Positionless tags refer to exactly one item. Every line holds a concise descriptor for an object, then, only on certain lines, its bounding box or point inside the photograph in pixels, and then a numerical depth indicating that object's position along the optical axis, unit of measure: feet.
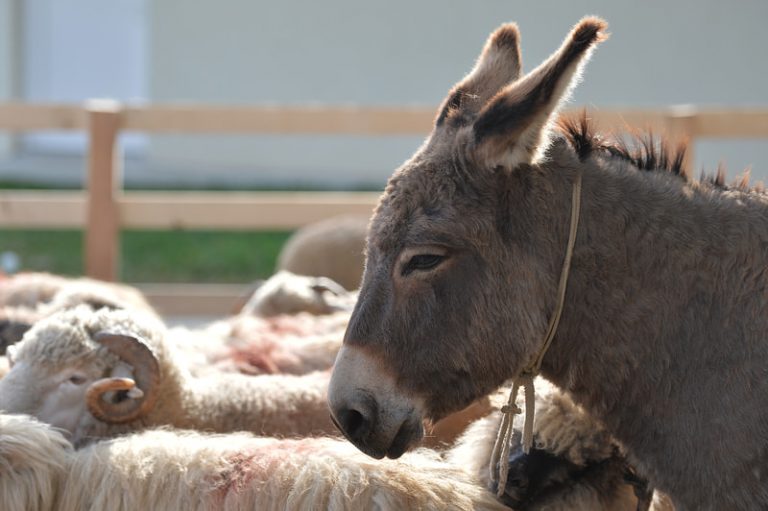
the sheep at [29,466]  21.34
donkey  19.13
